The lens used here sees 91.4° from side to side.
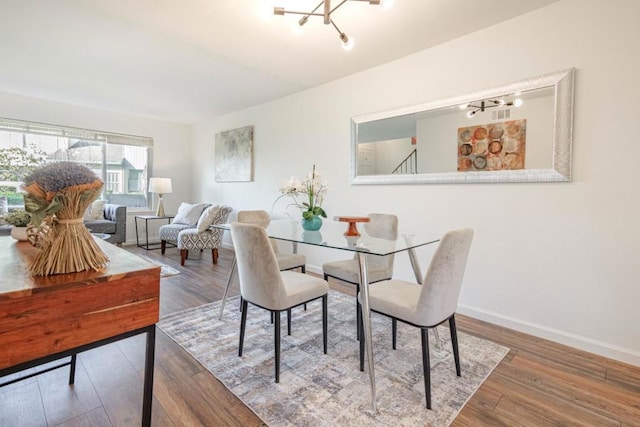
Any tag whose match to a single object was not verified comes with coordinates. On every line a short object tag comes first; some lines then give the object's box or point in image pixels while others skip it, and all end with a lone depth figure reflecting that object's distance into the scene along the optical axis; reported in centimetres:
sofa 465
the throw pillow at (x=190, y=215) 489
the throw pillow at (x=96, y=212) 479
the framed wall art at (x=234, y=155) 486
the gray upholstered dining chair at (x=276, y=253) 257
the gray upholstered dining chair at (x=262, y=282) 166
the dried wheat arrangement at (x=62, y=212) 96
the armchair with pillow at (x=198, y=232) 424
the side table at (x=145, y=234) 519
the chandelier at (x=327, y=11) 175
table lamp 536
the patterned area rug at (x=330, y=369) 149
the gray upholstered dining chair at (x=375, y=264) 228
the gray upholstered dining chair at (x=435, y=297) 147
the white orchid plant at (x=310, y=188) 231
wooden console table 85
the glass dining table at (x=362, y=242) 158
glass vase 240
